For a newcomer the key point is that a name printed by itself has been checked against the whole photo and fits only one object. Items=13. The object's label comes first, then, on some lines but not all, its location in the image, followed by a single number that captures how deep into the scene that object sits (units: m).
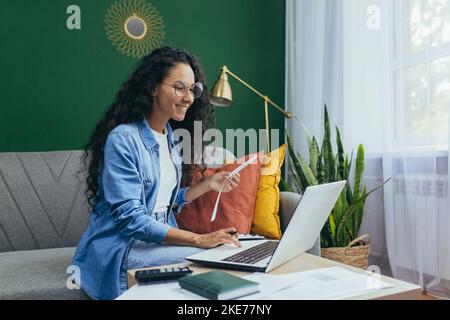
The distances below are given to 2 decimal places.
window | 2.07
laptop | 0.98
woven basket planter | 2.17
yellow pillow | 1.94
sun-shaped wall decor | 2.75
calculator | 0.91
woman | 1.28
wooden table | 0.84
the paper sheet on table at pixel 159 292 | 0.83
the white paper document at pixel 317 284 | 0.82
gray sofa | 1.99
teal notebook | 0.79
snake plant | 2.23
